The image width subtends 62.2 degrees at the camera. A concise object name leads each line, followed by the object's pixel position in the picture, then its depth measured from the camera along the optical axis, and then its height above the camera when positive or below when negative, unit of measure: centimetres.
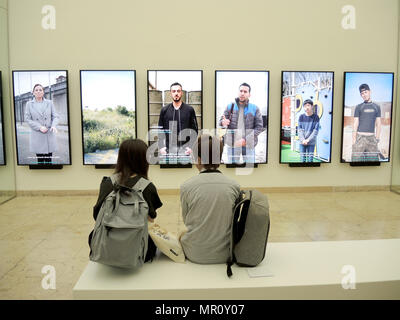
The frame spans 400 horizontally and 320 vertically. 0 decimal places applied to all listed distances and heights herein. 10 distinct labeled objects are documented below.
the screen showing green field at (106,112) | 717 +29
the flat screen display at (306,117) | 744 +18
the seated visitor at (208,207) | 257 -64
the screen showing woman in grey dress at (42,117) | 711 +18
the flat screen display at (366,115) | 759 +22
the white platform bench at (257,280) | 234 -114
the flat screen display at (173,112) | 722 +29
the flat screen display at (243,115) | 732 +22
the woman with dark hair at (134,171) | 267 -38
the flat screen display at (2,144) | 717 -40
